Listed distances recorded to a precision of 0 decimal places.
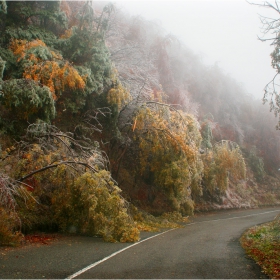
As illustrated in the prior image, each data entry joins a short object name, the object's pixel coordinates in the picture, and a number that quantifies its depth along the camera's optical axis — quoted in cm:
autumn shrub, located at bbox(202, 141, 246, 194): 2533
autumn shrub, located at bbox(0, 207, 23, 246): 931
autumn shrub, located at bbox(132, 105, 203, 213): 1811
